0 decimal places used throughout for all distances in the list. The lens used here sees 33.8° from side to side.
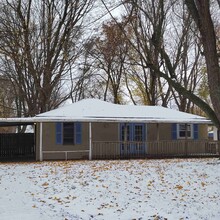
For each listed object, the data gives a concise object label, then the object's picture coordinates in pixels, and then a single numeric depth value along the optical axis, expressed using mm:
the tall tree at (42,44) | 25531
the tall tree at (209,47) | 11258
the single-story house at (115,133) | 21234
